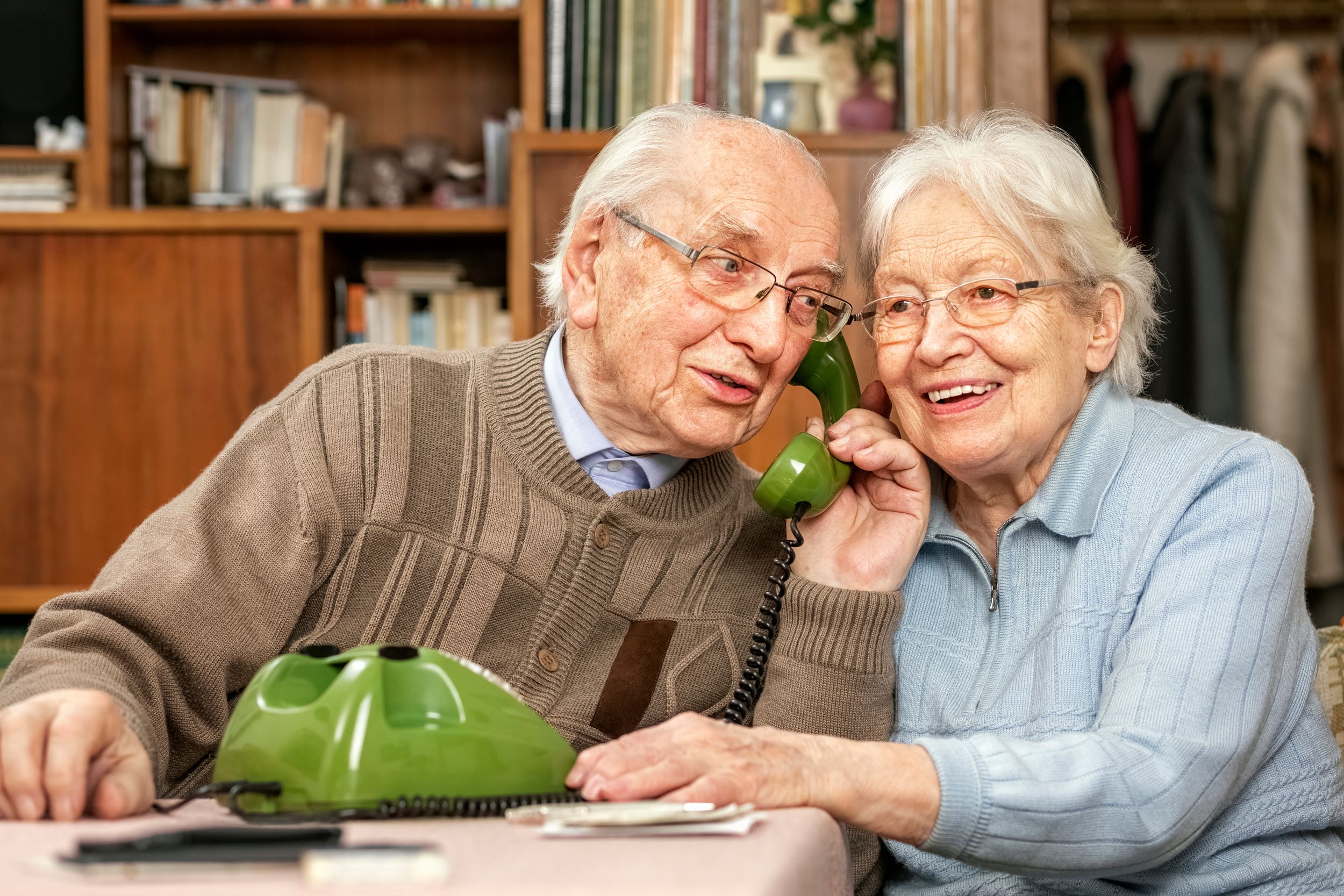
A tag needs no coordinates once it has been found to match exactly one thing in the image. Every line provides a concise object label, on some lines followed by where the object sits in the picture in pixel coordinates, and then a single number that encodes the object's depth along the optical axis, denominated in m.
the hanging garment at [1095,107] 3.67
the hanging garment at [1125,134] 3.68
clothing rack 3.96
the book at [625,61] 3.23
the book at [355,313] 3.42
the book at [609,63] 3.23
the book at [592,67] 3.22
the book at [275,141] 3.50
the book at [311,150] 3.51
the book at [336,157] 3.55
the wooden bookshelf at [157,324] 3.12
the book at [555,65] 3.24
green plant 3.21
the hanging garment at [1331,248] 3.87
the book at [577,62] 3.23
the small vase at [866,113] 3.16
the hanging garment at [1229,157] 3.81
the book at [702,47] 3.23
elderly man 1.53
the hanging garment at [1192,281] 3.57
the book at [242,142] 3.51
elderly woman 1.19
